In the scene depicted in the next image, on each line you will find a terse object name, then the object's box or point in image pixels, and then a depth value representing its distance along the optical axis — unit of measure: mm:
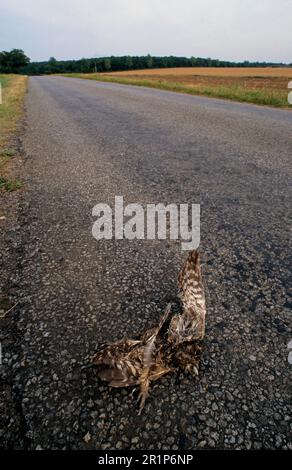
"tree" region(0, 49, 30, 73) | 100625
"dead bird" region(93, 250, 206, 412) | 1618
